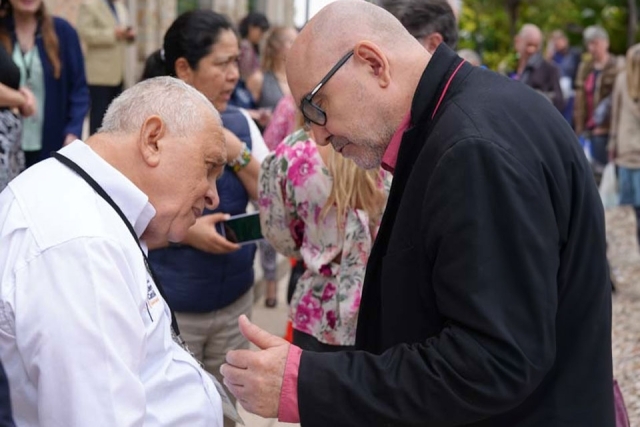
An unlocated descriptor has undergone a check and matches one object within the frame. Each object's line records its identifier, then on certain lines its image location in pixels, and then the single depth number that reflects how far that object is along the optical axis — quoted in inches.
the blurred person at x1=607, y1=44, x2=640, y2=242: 345.4
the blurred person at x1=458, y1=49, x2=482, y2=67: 271.1
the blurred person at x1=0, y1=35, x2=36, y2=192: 177.6
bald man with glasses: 75.6
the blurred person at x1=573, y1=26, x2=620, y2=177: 408.5
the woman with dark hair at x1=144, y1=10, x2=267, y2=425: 153.6
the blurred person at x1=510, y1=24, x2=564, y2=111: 418.9
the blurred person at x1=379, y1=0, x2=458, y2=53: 149.2
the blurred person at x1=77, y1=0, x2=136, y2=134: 343.9
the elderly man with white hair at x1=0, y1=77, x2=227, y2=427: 78.7
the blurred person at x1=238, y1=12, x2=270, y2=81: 418.0
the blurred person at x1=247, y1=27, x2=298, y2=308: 326.0
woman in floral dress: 138.0
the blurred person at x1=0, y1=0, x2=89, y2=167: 219.5
